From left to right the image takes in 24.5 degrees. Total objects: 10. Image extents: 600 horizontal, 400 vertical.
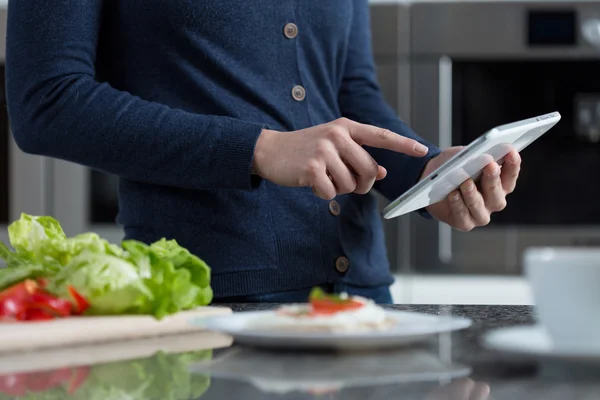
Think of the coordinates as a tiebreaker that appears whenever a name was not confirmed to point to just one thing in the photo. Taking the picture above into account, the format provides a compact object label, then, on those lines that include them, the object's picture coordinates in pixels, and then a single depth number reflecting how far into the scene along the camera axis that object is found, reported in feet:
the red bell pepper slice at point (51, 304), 4.34
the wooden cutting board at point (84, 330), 4.07
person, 5.21
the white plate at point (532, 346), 3.40
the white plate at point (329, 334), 3.74
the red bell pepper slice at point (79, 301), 4.38
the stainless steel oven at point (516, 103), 7.97
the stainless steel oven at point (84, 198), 8.29
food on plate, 3.87
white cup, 3.48
